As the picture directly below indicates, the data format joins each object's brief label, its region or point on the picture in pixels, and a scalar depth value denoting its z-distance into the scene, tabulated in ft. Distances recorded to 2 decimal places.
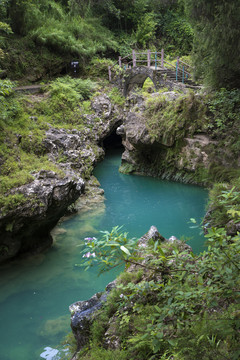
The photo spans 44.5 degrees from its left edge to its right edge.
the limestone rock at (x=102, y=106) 53.83
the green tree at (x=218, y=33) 27.09
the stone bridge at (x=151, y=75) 55.83
